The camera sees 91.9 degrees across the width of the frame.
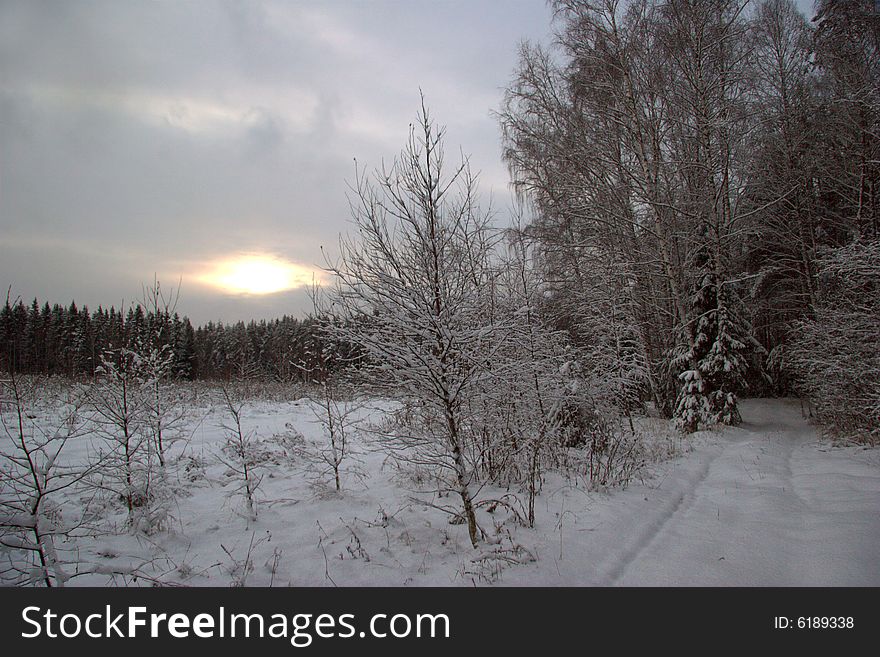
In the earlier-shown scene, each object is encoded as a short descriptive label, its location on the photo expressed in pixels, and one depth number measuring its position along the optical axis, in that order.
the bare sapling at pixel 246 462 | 5.19
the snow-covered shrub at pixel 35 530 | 2.95
